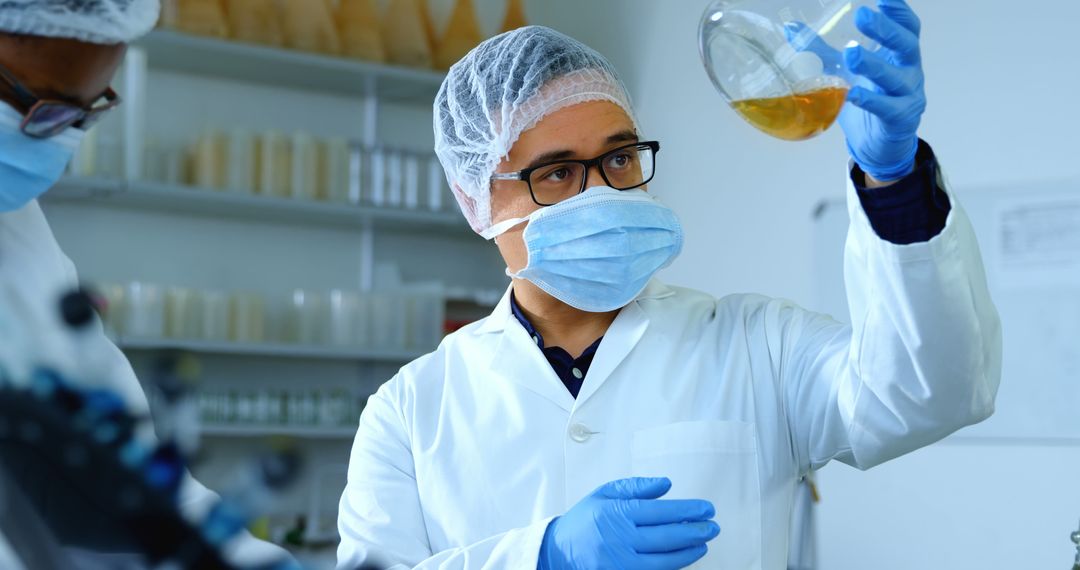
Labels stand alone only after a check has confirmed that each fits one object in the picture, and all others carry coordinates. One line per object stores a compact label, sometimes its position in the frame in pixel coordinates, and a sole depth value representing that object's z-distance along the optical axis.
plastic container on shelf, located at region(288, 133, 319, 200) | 3.49
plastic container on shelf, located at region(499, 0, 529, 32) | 3.84
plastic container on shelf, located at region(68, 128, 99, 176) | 3.12
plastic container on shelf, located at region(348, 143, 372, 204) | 3.58
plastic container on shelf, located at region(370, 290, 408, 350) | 3.58
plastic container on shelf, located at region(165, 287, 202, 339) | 3.21
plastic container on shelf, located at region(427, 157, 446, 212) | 3.74
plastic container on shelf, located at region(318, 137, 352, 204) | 3.55
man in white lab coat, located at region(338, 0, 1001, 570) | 0.98
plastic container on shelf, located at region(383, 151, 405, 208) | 3.66
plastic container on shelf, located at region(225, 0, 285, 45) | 3.47
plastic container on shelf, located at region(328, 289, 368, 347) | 3.50
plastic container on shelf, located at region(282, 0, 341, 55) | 3.54
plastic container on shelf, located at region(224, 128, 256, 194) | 3.41
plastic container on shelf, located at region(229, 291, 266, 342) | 3.35
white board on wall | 2.73
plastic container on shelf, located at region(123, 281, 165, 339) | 3.12
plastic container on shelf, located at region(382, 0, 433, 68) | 3.76
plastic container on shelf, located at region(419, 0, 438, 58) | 3.84
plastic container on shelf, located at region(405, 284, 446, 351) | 3.64
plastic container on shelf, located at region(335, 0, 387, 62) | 3.65
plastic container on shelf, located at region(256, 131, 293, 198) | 3.45
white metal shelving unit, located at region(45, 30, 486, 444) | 3.20
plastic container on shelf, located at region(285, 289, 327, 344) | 3.46
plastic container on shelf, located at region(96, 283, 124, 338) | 3.01
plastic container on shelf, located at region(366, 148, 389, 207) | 3.62
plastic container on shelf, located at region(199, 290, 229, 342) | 3.27
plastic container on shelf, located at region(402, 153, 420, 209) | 3.69
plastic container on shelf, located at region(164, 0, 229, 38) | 3.35
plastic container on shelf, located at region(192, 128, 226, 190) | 3.37
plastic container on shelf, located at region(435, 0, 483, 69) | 3.81
